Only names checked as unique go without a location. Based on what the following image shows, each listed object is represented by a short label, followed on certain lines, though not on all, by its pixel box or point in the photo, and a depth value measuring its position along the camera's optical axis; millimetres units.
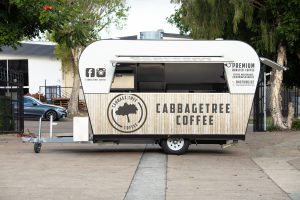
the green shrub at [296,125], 25614
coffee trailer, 16234
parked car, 36938
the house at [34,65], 51000
